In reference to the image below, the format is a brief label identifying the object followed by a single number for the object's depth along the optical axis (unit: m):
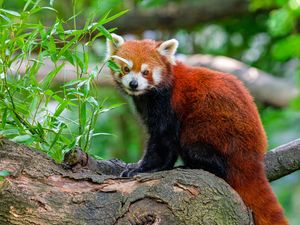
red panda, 6.89
